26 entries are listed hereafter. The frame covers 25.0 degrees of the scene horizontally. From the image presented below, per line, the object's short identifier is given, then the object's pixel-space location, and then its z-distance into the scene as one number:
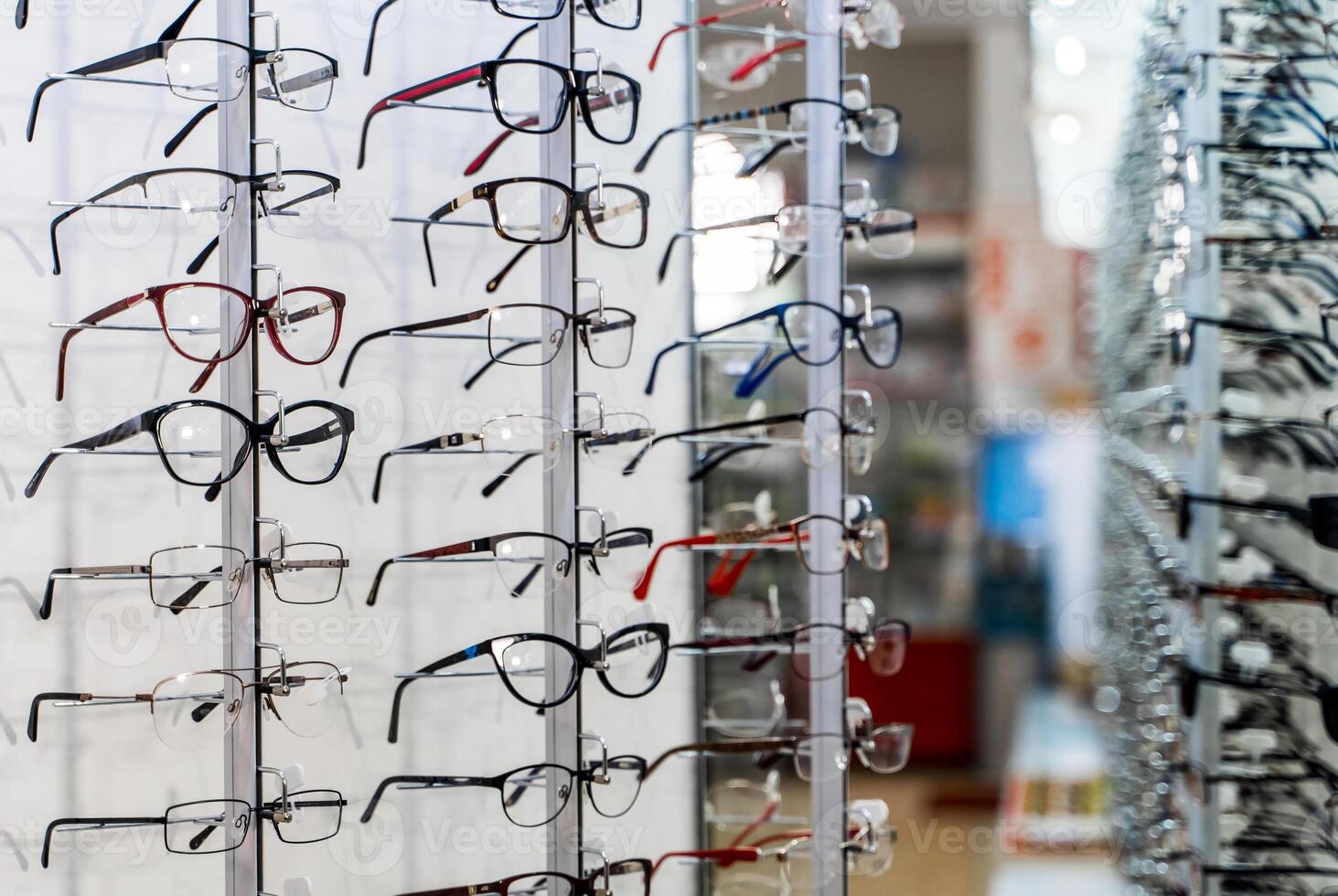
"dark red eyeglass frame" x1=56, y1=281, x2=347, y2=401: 2.18
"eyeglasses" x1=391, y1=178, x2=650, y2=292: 2.25
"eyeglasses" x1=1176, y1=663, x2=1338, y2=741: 2.39
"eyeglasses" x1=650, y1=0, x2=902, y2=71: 2.35
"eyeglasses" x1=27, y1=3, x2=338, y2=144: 2.19
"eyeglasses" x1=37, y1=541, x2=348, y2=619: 2.19
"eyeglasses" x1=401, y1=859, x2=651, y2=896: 2.26
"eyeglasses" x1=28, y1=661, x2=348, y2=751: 2.18
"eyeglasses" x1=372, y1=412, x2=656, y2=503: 2.26
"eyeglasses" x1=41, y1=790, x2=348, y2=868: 2.20
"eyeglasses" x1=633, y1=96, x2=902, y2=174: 2.36
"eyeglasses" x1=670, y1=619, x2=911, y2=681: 2.36
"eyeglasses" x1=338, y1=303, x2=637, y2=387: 2.26
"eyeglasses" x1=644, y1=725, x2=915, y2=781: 2.36
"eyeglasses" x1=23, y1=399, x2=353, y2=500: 2.18
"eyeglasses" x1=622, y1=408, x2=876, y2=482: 2.35
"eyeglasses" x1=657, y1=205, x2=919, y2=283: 2.34
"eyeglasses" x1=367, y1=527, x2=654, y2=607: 2.26
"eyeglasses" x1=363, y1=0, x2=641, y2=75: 2.26
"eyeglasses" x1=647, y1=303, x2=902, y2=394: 2.36
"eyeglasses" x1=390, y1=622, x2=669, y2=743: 2.25
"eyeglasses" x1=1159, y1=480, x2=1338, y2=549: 2.40
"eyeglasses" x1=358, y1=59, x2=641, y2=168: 2.25
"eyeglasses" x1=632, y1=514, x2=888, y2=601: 2.35
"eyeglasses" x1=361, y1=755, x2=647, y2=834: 2.27
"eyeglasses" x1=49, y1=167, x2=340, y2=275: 2.19
